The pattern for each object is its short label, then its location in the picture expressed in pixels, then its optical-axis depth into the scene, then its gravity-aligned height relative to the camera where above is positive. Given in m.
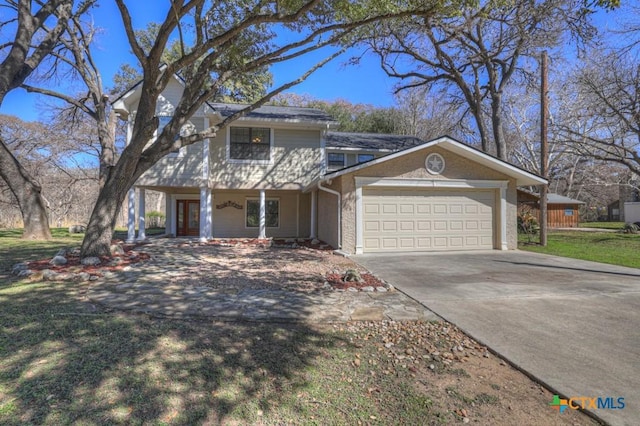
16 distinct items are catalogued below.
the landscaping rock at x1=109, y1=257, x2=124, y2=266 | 7.58 -1.04
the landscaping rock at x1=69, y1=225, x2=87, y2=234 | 17.73 -0.53
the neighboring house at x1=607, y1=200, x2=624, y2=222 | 37.21 +1.02
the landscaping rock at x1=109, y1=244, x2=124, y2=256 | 8.81 -0.86
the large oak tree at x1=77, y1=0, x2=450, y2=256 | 6.44 +4.03
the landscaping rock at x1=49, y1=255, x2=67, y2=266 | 7.05 -0.94
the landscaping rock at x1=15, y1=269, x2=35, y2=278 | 6.16 -1.06
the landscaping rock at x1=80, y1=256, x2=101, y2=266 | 7.29 -0.98
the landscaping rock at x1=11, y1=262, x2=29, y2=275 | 6.48 -1.03
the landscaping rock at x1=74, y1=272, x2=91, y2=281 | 6.08 -1.12
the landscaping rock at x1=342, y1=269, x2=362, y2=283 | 6.28 -1.16
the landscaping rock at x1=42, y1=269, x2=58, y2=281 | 6.01 -1.08
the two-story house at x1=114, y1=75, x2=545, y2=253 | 10.70 +1.36
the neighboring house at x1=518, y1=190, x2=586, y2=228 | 25.52 +0.46
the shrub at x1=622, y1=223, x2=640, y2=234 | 19.06 -0.60
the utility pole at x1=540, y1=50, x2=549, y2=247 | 12.55 +2.97
